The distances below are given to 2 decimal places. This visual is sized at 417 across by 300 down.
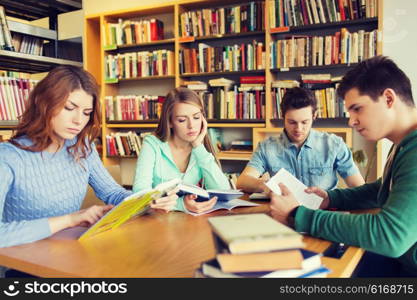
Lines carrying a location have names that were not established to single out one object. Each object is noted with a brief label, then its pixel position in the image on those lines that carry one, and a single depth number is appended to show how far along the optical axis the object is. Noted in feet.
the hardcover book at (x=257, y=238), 1.88
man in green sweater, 2.95
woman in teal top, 6.00
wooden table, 2.76
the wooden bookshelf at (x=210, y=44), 10.91
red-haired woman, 4.02
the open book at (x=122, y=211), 3.50
